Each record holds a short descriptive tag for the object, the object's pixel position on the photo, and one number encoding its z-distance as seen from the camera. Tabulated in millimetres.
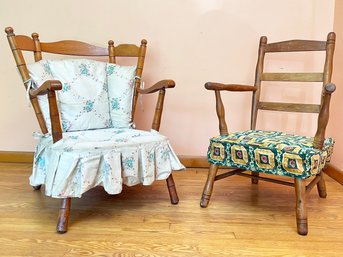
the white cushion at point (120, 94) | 1516
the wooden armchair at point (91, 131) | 1102
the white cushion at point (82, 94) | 1400
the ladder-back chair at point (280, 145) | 1098
